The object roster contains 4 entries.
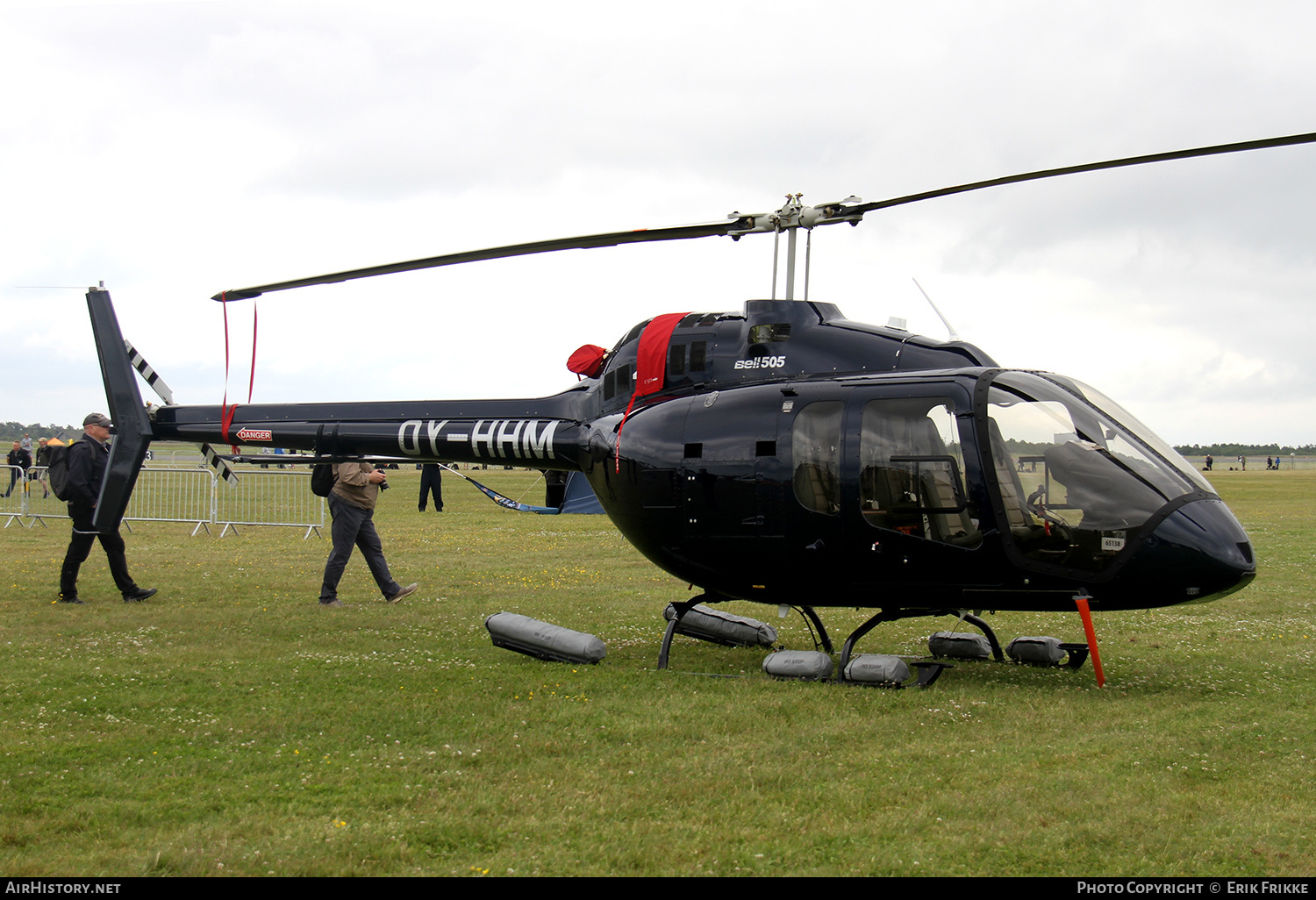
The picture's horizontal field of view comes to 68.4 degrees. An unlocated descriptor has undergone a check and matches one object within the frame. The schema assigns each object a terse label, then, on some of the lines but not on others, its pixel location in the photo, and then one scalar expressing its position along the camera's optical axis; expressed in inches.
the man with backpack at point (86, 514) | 488.1
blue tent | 1191.6
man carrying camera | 498.9
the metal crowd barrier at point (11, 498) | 952.1
